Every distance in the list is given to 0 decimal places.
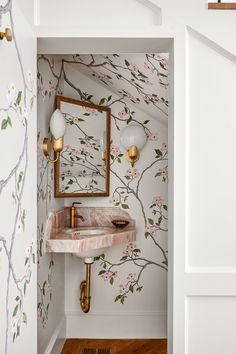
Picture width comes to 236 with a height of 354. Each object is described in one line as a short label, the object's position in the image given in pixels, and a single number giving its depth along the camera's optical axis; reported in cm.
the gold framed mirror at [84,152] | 330
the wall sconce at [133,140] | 345
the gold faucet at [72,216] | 341
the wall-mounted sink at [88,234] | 307
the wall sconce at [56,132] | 279
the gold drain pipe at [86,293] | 333
